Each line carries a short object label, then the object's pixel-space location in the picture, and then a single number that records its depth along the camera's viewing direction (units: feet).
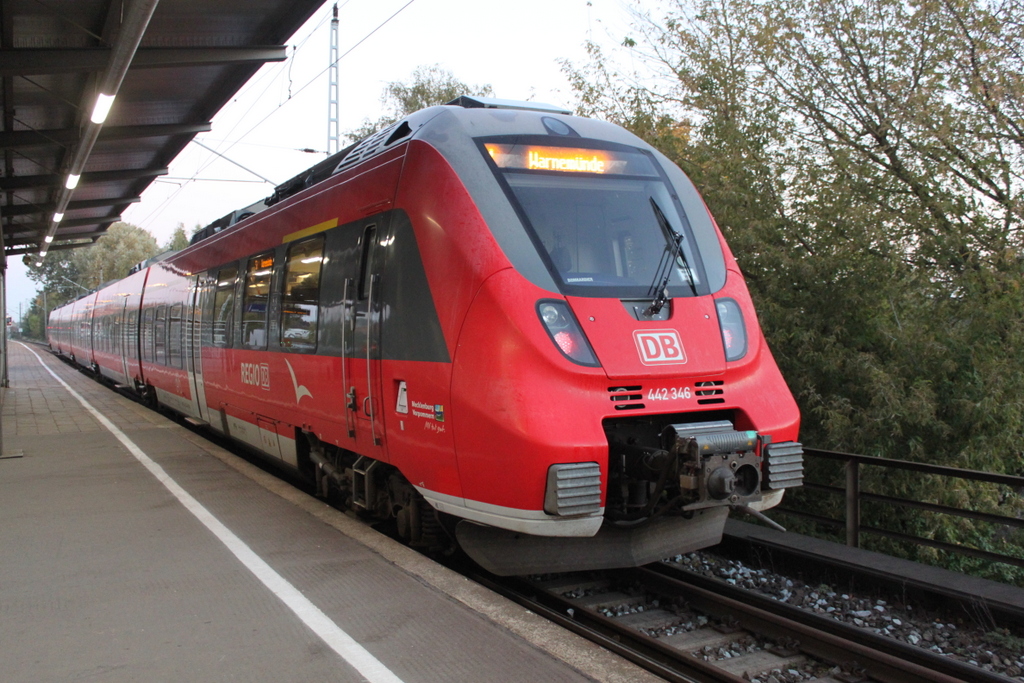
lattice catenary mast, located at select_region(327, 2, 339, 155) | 94.98
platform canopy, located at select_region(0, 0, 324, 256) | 30.86
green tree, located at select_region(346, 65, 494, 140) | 95.34
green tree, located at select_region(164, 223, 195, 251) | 285.70
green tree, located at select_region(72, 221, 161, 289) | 241.35
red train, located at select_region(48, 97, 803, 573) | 14.58
